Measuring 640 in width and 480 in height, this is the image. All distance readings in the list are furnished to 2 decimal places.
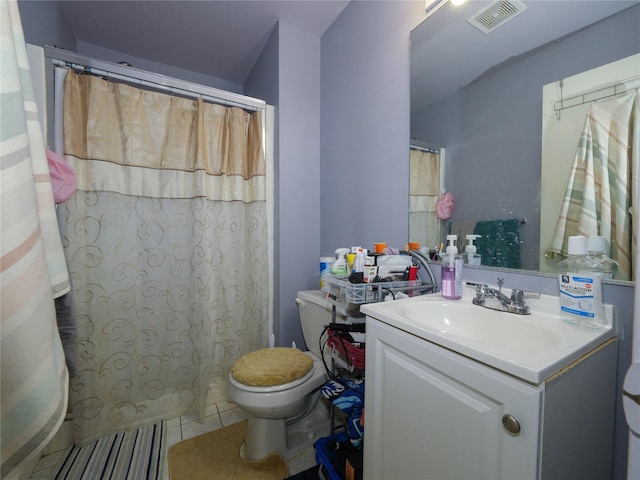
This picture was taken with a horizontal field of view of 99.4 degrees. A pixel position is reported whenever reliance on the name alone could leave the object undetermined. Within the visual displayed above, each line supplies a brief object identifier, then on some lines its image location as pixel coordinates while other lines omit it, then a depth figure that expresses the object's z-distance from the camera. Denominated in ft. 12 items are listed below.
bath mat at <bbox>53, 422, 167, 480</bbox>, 3.91
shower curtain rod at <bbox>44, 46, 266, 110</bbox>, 4.19
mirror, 2.52
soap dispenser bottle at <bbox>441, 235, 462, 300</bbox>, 3.09
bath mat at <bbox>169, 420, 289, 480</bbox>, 3.93
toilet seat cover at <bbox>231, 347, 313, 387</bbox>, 3.82
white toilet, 3.78
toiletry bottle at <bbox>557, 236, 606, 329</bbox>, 2.17
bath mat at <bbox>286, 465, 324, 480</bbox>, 3.82
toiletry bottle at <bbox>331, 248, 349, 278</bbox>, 4.10
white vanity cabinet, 1.58
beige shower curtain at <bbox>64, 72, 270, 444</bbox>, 4.38
